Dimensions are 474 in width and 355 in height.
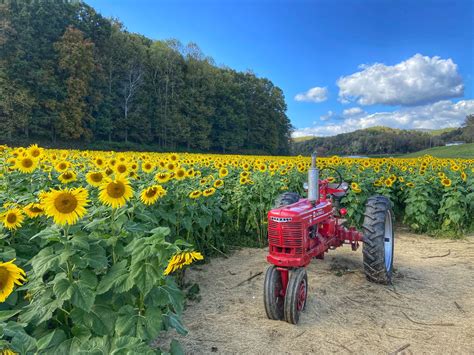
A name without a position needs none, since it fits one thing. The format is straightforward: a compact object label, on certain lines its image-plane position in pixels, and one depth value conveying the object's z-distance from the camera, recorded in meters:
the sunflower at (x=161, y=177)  4.60
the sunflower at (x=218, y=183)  6.31
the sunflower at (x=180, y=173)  5.18
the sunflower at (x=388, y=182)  8.69
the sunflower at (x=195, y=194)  5.08
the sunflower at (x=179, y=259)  2.34
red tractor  4.03
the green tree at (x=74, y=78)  33.56
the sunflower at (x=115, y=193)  2.76
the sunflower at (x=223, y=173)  7.25
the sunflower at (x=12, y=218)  2.79
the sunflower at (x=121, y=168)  4.29
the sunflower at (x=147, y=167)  5.52
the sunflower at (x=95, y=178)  3.33
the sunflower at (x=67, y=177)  3.87
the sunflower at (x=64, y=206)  2.39
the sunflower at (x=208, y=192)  5.34
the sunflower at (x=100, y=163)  5.33
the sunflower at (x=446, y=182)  8.29
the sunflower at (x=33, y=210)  2.93
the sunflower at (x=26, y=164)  4.34
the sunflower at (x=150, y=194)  3.48
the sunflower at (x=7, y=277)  1.89
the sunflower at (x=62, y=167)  4.77
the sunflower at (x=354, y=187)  7.62
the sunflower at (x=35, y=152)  4.99
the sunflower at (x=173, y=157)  6.85
